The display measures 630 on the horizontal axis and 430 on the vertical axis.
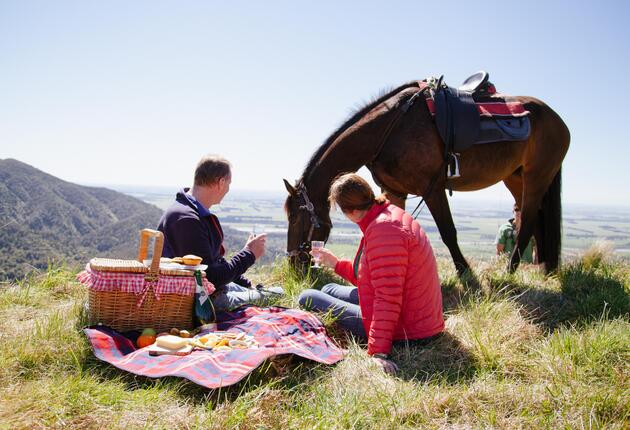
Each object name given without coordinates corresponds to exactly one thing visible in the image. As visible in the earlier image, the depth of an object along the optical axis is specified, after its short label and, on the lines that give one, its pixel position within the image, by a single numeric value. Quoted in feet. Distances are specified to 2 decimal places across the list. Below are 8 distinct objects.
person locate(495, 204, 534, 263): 23.61
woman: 9.19
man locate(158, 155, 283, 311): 11.18
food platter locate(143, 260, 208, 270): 10.25
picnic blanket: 8.04
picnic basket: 9.89
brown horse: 15.74
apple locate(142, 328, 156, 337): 10.01
